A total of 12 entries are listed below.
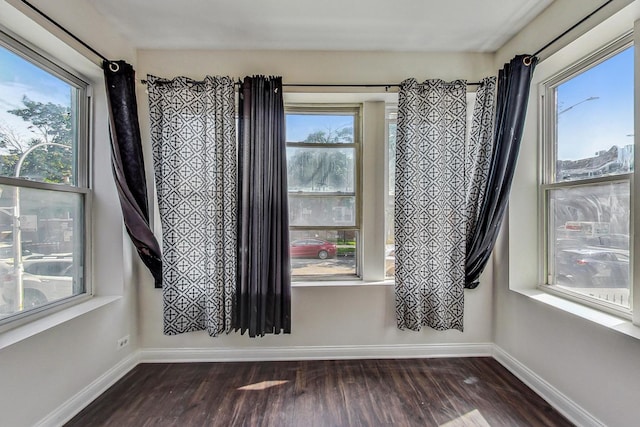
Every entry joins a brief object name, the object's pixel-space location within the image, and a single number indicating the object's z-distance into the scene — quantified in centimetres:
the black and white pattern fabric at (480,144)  223
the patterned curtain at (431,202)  227
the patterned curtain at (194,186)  219
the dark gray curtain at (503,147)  204
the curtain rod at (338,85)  233
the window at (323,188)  254
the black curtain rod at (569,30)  156
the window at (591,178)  163
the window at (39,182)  156
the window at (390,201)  253
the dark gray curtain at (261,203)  221
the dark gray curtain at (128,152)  204
